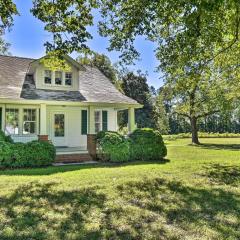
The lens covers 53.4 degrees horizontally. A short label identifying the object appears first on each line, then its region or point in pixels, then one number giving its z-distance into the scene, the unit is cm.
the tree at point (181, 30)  739
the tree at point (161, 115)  2821
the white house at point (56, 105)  1305
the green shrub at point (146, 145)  1203
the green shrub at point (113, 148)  1147
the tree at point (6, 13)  764
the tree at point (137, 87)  3355
